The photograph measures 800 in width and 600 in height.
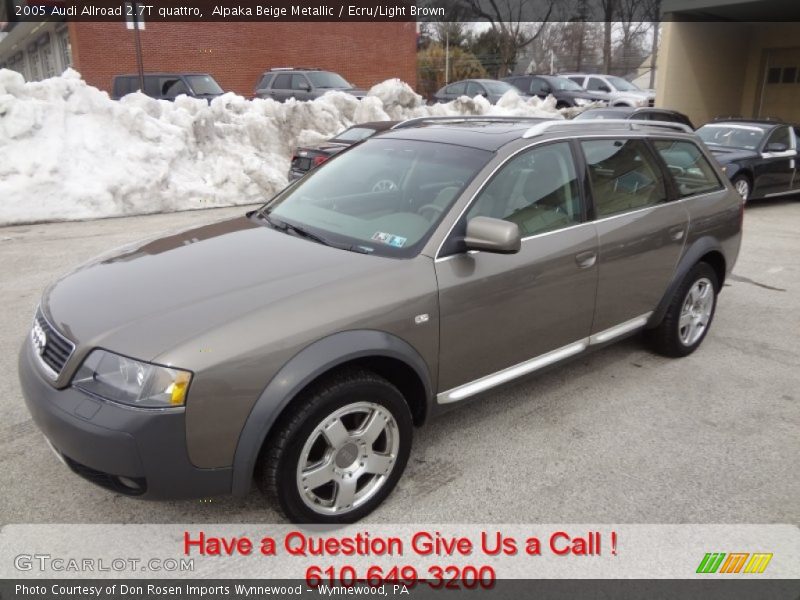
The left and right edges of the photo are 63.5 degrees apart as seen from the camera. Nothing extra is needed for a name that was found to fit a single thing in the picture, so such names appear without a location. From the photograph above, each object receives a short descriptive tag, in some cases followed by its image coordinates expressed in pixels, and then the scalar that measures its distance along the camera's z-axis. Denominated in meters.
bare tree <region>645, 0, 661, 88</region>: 45.20
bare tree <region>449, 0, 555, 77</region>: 45.09
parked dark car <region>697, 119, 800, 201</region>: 10.72
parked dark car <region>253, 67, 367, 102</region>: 17.80
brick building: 22.11
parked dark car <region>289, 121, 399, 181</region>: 9.84
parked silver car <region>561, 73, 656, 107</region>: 21.09
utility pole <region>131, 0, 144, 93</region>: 16.81
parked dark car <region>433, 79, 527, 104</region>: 20.33
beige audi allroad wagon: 2.38
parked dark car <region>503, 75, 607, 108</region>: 21.11
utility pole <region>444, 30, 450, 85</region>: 35.75
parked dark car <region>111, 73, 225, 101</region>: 16.49
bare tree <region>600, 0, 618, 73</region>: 44.06
